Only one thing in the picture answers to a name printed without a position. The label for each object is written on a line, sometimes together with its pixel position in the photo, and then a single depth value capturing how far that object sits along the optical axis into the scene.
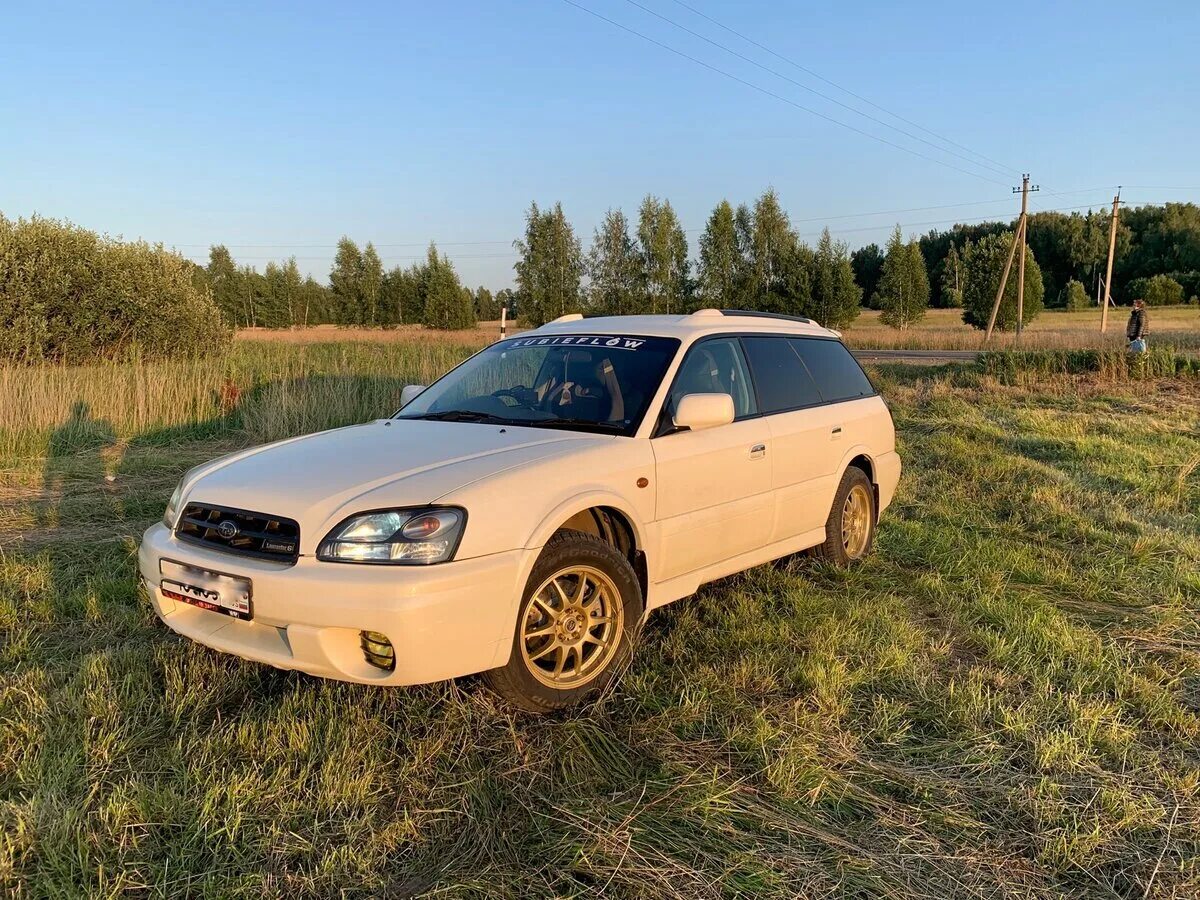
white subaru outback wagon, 2.86
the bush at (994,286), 44.44
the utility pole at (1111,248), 38.60
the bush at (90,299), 13.96
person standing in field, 19.28
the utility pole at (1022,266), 31.77
